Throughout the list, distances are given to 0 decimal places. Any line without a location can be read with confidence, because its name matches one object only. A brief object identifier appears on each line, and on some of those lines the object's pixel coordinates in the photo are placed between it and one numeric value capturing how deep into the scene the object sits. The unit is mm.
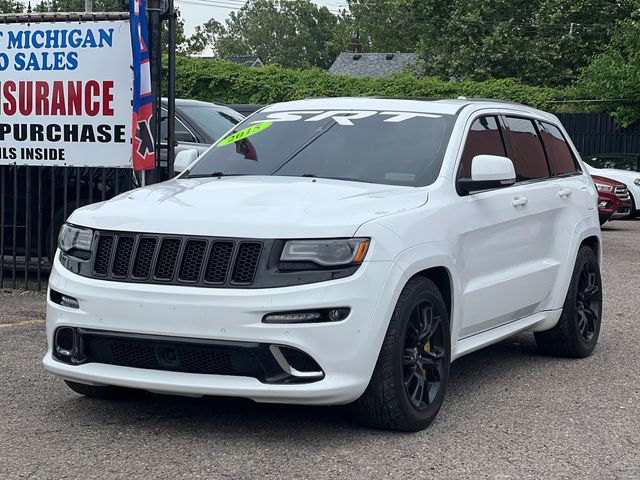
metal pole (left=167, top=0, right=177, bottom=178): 9438
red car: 20016
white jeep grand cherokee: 5238
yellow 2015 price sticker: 7105
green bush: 31875
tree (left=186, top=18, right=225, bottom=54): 67125
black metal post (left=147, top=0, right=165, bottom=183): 9500
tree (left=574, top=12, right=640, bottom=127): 33781
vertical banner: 9398
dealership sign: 10000
